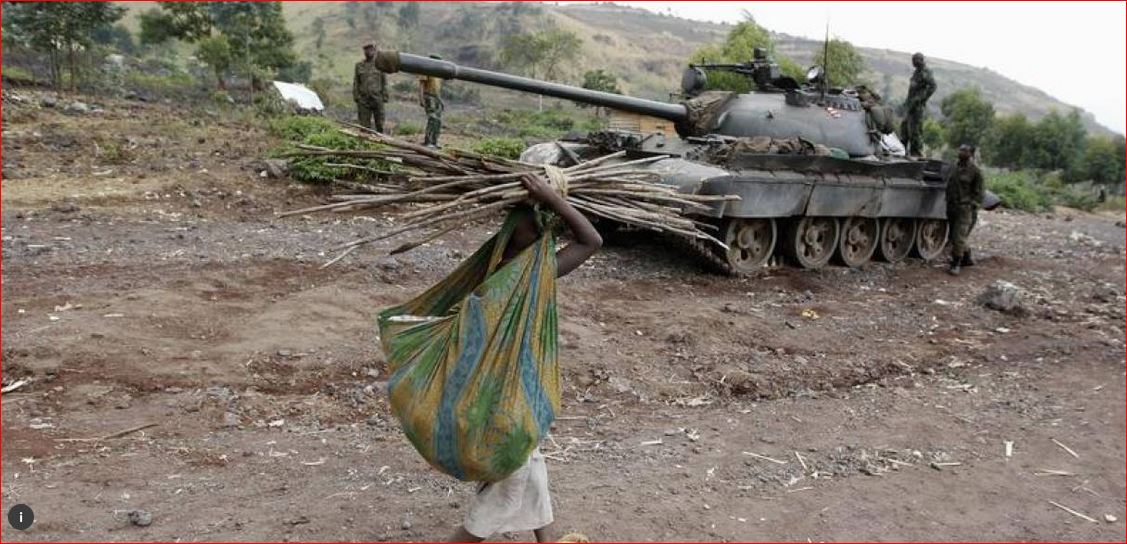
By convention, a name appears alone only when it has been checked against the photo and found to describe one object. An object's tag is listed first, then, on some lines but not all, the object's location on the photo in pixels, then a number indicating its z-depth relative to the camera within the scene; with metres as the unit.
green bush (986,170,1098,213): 20.22
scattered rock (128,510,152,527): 3.48
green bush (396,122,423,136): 17.16
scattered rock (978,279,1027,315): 8.43
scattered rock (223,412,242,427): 4.60
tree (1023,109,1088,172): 34.22
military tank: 8.97
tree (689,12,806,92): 22.17
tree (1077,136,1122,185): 32.12
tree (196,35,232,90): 22.80
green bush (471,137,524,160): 12.78
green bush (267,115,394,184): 10.91
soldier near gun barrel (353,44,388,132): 12.73
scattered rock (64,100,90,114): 15.20
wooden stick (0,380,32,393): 4.79
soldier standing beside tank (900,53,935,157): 12.02
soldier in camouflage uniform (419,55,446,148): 12.61
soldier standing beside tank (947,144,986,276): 10.68
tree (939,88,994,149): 34.62
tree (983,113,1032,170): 34.66
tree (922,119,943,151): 30.20
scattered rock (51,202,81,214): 9.05
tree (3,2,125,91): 17.75
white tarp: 20.05
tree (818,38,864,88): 23.52
